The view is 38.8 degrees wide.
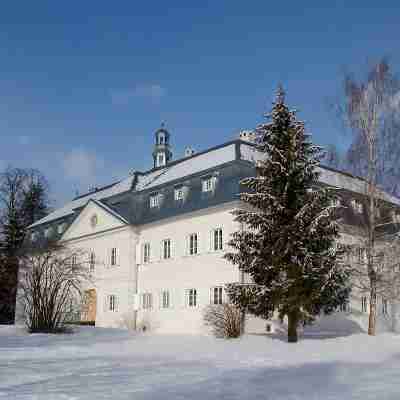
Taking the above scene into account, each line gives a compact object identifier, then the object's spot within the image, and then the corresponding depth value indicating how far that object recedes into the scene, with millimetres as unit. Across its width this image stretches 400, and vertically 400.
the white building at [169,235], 26625
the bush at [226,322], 21219
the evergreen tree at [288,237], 18062
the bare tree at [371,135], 22750
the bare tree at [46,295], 21812
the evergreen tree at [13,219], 42281
